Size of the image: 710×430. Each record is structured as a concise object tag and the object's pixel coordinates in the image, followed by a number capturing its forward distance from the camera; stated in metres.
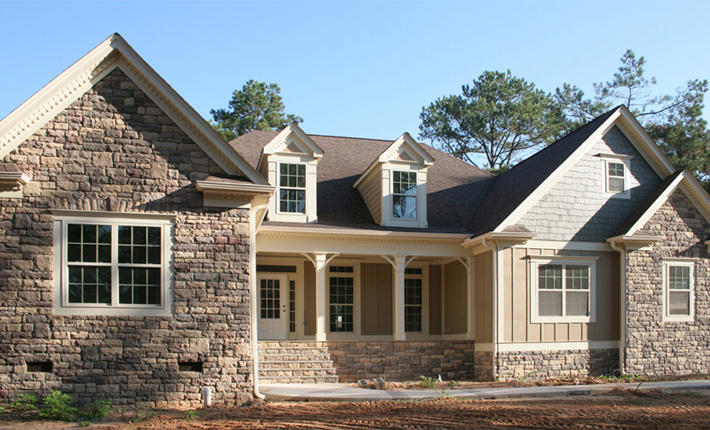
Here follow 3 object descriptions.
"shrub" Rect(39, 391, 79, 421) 10.94
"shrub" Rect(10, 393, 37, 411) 11.20
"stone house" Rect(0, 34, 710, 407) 11.76
